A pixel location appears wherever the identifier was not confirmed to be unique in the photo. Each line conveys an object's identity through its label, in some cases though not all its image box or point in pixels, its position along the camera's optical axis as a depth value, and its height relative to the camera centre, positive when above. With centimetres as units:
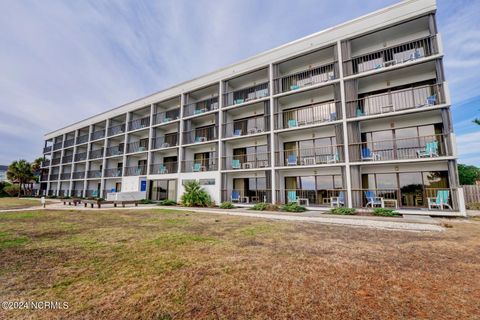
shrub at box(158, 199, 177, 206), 1993 -169
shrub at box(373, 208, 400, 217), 1105 -150
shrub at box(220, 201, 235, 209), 1677 -165
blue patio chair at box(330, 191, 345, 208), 1391 -103
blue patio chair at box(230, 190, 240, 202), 1877 -94
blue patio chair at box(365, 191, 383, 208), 1323 -95
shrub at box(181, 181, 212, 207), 1858 -102
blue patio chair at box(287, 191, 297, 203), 1580 -80
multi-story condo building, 1303 +501
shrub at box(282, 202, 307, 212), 1388 -154
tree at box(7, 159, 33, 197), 3609 +261
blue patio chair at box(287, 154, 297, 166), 1625 +213
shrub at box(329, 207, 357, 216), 1207 -154
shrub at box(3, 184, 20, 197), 3516 -66
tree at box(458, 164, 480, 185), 2380 +118
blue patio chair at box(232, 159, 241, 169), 1884 +210
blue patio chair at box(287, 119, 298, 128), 1683 +533
